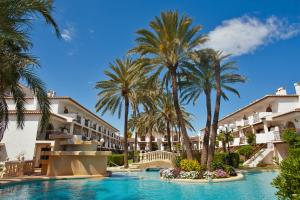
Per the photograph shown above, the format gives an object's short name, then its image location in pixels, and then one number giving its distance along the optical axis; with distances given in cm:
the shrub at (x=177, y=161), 2095
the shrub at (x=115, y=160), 3244
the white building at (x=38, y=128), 2675
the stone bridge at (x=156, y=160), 3016
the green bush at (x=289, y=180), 454
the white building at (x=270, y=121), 2983
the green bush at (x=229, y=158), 2534
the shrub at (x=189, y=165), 1764
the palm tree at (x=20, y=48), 844
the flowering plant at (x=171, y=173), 1763
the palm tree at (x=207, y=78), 2022
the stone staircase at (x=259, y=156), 2966
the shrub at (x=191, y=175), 1686
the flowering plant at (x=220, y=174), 1691
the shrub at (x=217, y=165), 1819
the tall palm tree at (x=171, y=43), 1919
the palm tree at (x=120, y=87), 2818
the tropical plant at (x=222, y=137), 3499
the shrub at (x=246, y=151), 3241
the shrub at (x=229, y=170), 1789
